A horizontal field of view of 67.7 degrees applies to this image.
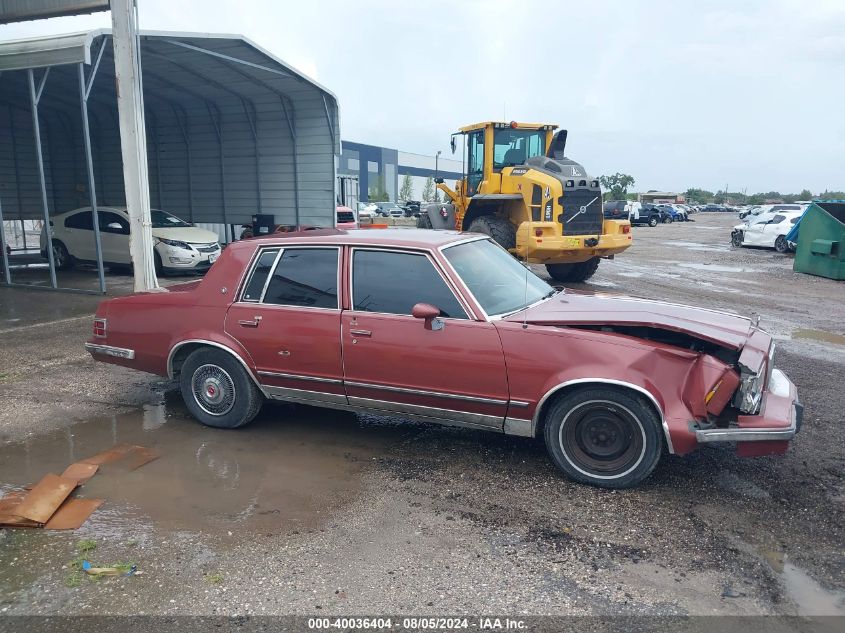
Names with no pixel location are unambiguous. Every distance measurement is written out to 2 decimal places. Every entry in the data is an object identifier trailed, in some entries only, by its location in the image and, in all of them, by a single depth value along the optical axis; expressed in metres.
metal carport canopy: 13.96
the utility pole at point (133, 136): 10.16
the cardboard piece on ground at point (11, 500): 3.86
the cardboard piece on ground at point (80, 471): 4.25
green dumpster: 15.21
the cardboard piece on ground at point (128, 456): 4.50
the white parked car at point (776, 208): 25.97
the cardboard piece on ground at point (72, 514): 3.68
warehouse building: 82.88
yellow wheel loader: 11.80
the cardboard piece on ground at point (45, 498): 3.71
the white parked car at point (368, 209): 47.01
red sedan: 3.82
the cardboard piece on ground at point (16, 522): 3.65
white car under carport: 13.79
